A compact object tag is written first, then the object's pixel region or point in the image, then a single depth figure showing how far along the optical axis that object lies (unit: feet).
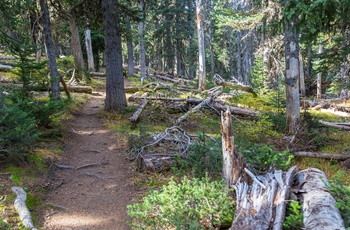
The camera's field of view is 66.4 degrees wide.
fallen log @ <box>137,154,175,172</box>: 20.56
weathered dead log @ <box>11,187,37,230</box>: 13.17
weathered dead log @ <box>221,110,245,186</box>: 14.40
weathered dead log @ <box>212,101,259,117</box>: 39.73
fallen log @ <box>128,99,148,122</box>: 31.32
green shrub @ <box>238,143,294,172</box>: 15.65
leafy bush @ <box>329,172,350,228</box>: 10.24
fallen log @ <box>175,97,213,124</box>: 33.36
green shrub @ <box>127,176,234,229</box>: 11.61
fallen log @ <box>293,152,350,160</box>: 24.07
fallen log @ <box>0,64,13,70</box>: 53.81
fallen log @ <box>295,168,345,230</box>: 9.57
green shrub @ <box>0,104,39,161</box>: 17.16
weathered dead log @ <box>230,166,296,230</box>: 10.90
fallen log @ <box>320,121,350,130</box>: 36.52
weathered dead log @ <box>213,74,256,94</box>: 50.52
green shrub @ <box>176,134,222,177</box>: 17.28
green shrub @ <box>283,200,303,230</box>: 10.01
